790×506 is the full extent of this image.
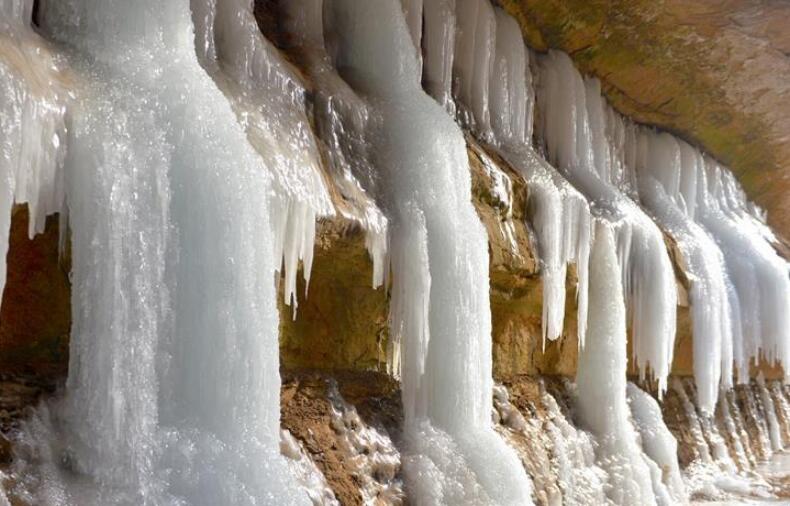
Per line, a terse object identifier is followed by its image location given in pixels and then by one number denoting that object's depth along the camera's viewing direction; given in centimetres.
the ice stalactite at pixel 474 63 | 634
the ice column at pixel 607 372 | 657
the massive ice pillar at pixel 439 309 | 436
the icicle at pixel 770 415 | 1030
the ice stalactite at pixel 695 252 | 803
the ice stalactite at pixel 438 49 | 597
